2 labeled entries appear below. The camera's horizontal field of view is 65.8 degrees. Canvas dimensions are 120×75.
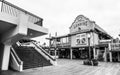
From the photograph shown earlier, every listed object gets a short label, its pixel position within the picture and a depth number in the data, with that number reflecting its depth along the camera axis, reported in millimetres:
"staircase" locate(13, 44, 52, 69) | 9668
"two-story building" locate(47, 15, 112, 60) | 17542
